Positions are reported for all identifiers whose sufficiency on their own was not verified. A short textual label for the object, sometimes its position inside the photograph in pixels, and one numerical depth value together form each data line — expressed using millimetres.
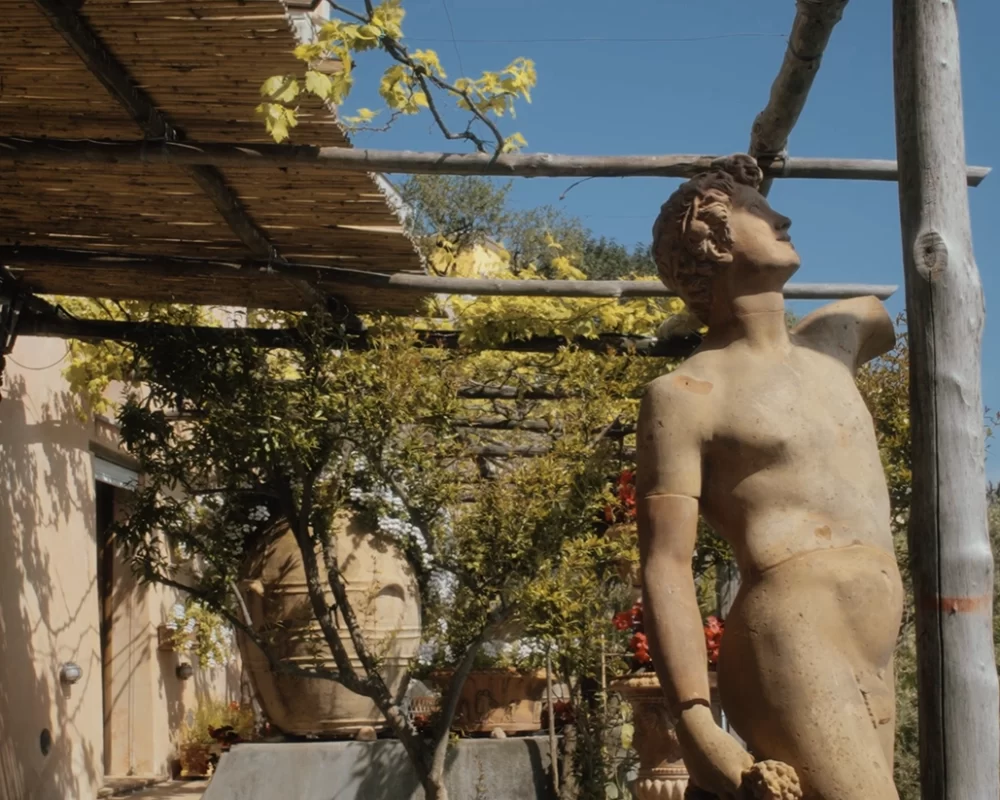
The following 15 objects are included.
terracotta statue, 2852
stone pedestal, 8109
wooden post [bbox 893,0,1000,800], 3035
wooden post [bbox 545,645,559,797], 8352
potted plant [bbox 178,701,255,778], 10914
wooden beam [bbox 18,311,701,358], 7695
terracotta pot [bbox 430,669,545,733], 9000
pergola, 3082
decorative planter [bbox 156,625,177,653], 11531
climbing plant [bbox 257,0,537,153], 4895
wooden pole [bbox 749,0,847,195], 4418
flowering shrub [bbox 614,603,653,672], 7324
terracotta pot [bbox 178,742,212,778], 11508
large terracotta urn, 8477
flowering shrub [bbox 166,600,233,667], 11344
